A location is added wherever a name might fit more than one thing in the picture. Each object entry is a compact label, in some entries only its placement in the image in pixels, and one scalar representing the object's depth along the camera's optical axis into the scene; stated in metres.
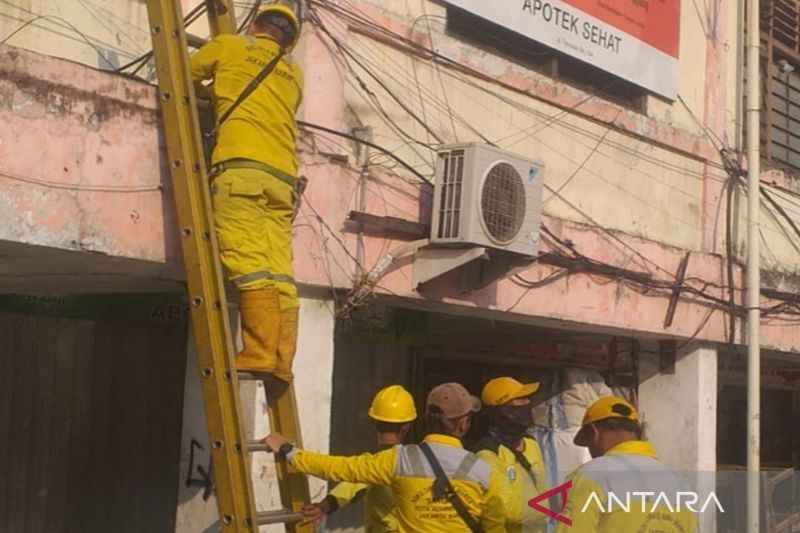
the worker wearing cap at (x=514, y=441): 5.25
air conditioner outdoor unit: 6.25
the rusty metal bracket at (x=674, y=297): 8.40
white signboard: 7.50
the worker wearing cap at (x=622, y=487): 4.24
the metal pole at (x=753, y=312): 8.66
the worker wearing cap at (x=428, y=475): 4.77
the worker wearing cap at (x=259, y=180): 4.96
